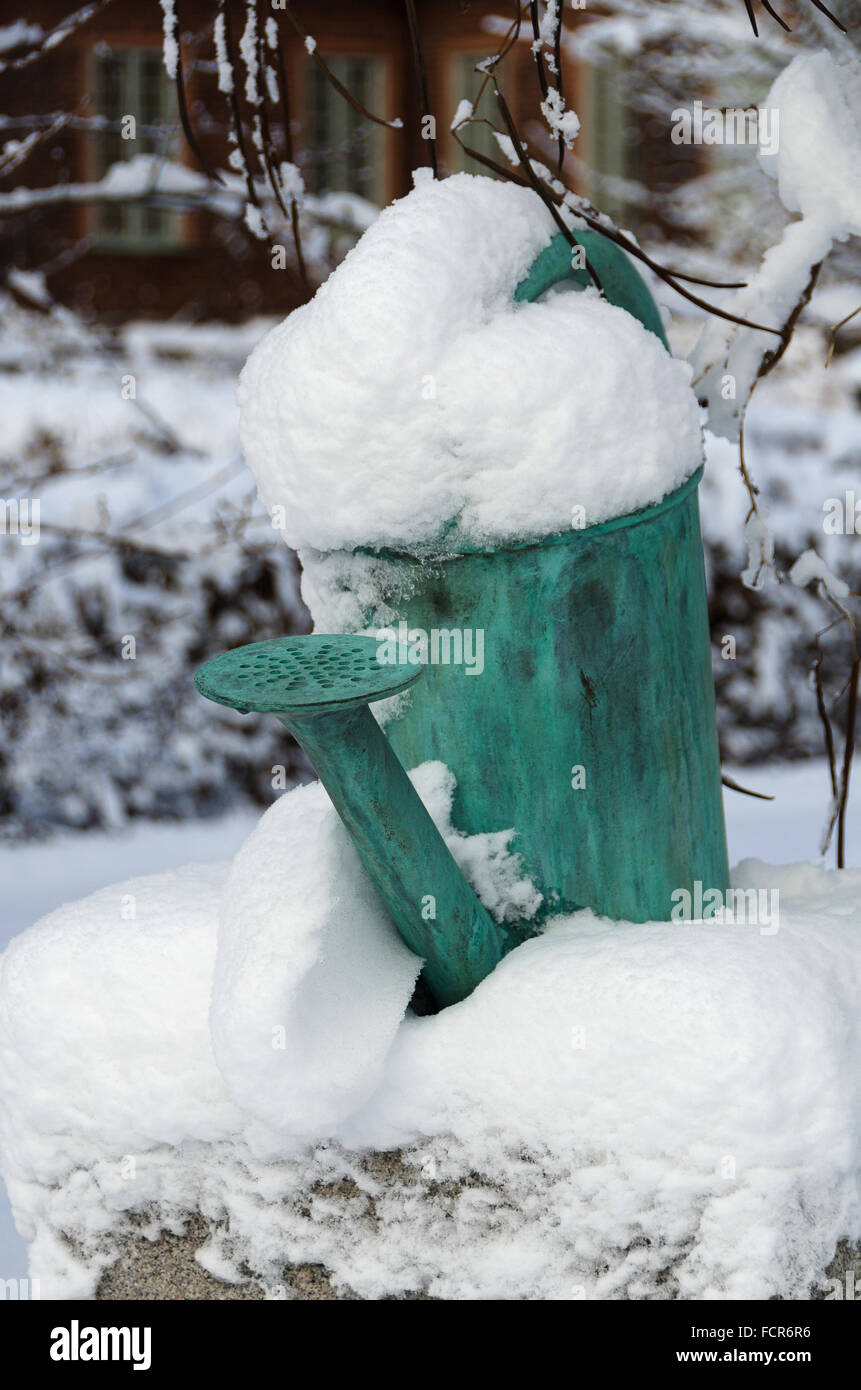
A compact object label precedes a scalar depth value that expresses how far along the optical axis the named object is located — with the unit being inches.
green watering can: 120.8
